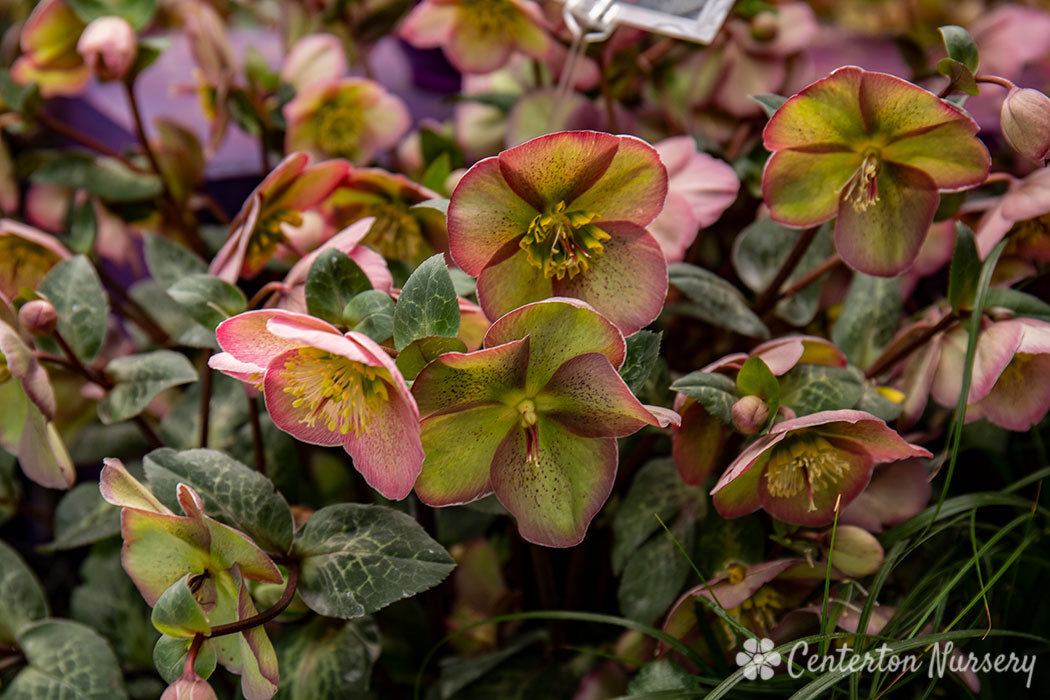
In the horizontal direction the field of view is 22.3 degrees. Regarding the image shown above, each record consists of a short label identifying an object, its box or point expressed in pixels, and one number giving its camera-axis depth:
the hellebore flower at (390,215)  0.90
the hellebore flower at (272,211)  0.87
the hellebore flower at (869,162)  0.83
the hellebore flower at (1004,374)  0.84
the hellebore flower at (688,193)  0.87
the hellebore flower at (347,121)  0.97
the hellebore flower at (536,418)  0.79
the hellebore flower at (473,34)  0.97
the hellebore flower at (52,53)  0.99
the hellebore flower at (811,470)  0.83
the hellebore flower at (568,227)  0.81
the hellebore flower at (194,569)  0.79
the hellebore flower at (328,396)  0.79
